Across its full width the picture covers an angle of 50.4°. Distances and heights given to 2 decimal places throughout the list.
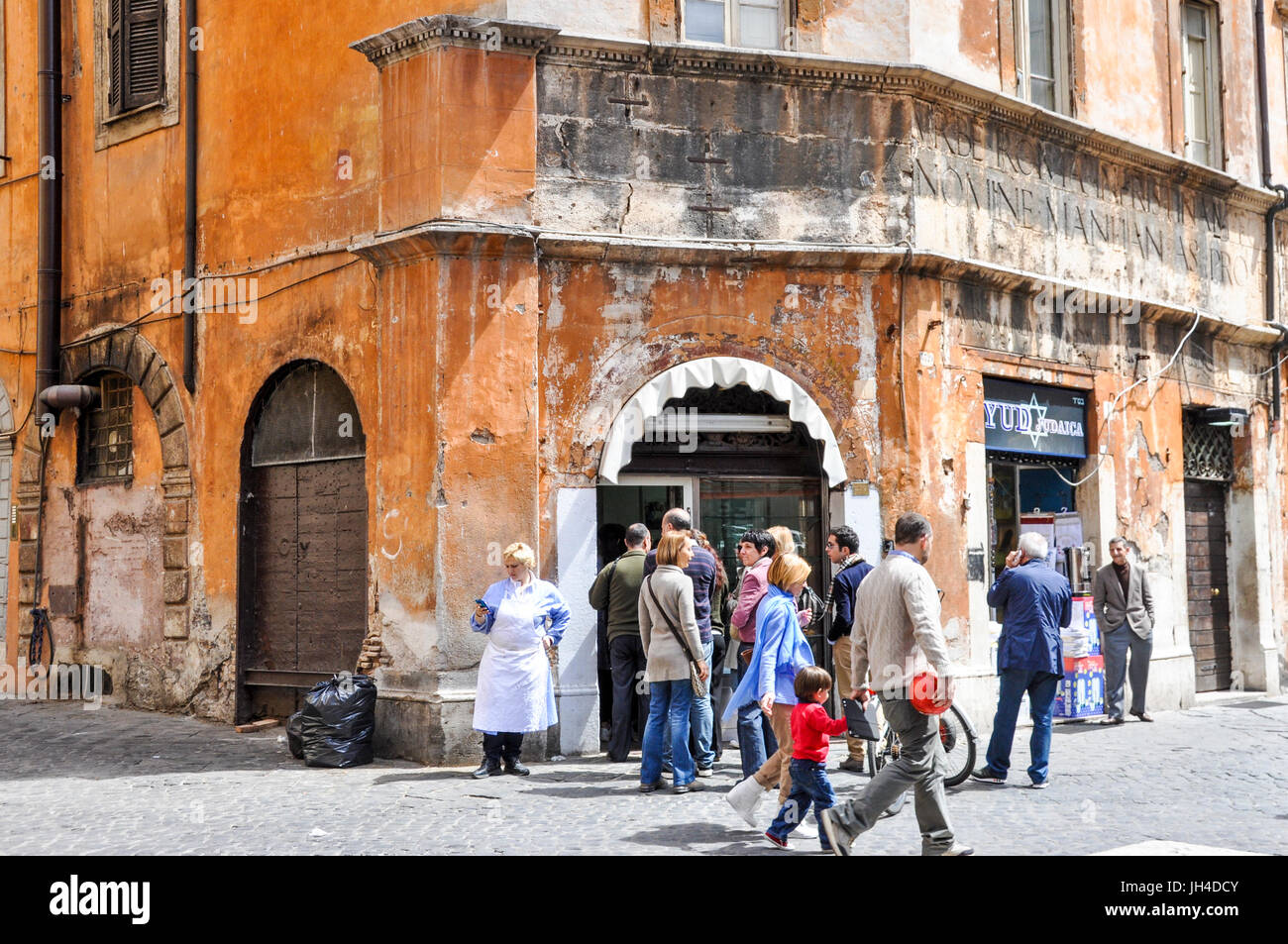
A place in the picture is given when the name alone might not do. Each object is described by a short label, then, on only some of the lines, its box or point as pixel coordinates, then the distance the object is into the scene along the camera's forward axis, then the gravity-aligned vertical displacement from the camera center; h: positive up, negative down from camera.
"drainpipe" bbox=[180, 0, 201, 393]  13.29 +3.34
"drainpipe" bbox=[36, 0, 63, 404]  15.03 +3.93
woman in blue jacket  7.57 -0.60
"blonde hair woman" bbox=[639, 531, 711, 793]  9.00 -0.63
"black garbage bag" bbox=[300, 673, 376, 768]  10.13 -1.17
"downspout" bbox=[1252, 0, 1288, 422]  16.36 +4.28
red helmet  6.50 -0.65
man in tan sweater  6.59 -0.62
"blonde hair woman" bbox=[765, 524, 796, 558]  8.65 +0.12
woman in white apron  9.50 -0.68
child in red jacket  7.13 -0.94
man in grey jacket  13.04 -0.64
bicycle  9.02 -1.27
